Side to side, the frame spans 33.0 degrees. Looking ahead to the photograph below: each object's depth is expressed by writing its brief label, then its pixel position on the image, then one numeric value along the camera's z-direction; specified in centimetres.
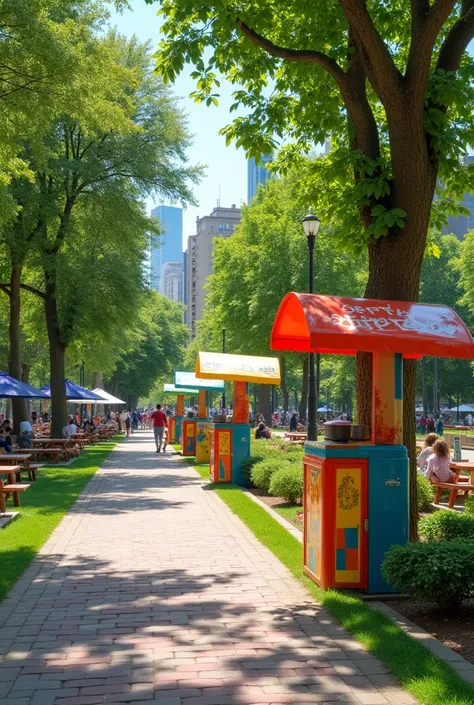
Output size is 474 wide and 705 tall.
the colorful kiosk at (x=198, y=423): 2653
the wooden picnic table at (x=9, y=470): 1356
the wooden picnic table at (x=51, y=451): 2277
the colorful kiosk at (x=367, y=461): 762
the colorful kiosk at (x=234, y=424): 1894
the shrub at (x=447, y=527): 828
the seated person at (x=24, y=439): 2389
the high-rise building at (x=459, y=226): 12694
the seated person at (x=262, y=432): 3191
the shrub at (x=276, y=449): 1886
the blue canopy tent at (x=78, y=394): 3388
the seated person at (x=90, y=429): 4022
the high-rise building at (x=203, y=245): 16625
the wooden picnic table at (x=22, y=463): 1665
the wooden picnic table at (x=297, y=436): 3226
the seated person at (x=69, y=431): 2967
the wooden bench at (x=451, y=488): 1292
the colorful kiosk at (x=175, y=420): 4036
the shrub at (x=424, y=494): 1298
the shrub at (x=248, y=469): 1842
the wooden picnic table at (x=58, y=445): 2522
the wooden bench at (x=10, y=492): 1276
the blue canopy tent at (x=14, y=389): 2191
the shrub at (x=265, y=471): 1634
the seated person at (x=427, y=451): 1586
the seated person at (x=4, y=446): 1950
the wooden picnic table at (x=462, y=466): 1411
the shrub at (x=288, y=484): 1421
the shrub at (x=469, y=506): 1007
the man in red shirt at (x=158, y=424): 3228
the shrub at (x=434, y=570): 636
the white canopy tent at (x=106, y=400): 3694
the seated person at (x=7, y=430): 2045
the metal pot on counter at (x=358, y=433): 826
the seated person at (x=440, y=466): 1382
